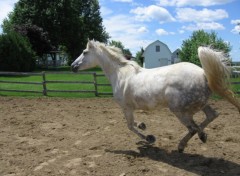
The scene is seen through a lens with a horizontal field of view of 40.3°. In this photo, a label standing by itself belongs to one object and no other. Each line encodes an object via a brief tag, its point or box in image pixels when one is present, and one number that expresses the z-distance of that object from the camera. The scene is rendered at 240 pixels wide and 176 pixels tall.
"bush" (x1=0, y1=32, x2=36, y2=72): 31.17
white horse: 4.92
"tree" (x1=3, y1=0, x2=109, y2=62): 43.34
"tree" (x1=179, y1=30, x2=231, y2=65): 42.71
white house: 65.79
